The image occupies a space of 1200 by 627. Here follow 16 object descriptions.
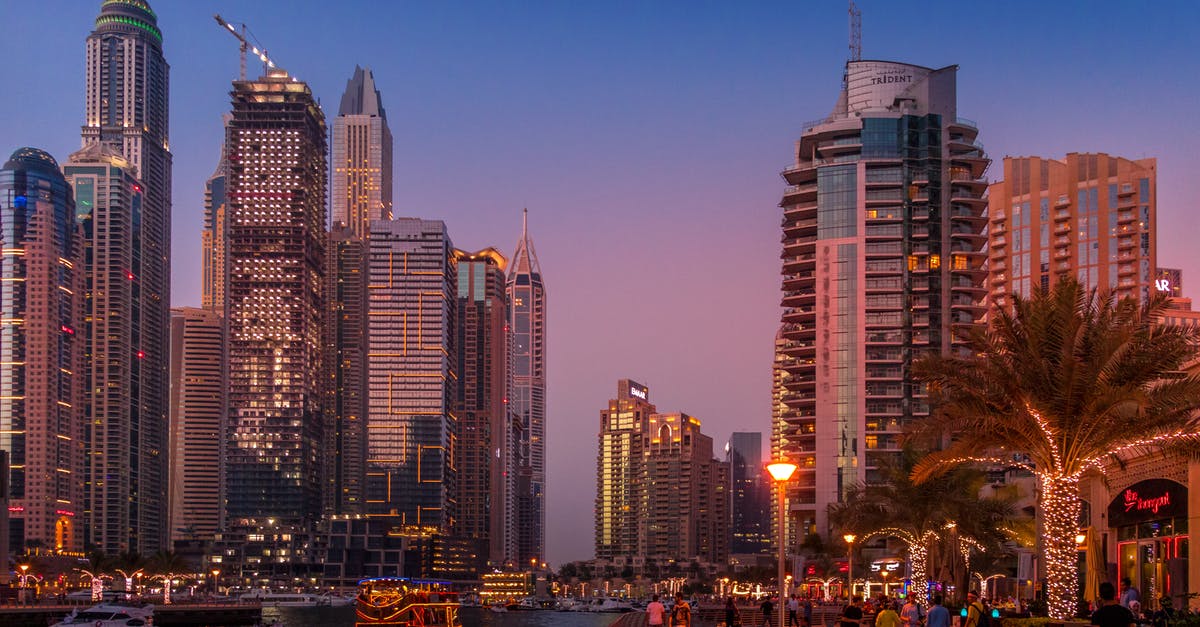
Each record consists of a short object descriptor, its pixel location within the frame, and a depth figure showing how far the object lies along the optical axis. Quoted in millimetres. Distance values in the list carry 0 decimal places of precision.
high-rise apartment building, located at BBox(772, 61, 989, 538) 121438
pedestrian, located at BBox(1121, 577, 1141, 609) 31672
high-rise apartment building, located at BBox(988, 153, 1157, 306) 178625
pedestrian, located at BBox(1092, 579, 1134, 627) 19109
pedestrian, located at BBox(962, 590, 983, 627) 31359
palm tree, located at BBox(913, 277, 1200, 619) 30656
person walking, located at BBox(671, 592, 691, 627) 48784
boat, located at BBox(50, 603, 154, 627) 69812
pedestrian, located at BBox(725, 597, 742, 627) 46328
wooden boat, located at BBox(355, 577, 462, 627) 54562
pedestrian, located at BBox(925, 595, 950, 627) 28953
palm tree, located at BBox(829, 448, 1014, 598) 56219
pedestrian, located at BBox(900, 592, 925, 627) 41031
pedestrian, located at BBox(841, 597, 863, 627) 30312
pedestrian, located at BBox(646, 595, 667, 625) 38812
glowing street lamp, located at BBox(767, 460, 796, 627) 27486
